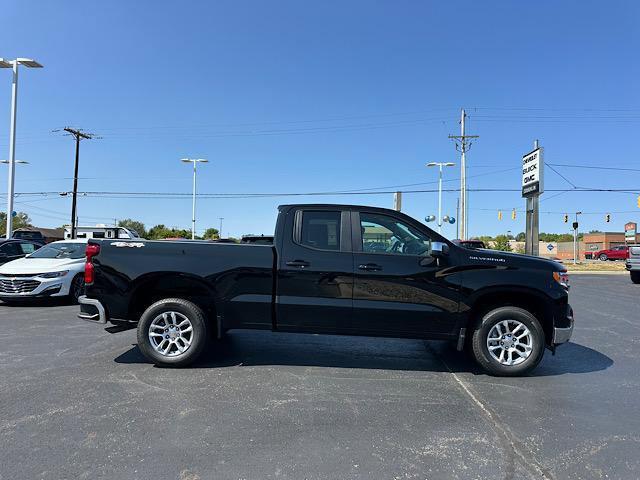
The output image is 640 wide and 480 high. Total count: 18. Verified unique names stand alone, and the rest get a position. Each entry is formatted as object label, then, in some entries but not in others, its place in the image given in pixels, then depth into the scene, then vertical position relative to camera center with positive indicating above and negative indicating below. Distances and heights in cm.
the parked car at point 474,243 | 1483 +44
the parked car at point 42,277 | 966 -79
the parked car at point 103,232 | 2041 +58
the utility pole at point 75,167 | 3778 +643
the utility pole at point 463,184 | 3781 +616
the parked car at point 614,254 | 5521 +88
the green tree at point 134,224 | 9277 +424
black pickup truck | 508 -42
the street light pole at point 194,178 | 3931 +613
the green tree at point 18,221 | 8346 +391
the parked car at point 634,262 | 1902 -4
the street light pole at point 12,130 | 1839 +476
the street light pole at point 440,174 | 3944 +731
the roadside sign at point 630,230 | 4866 +349
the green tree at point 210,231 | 8934 +327
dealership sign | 2292 +448
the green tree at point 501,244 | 5003 +154
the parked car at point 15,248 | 1180 -21
